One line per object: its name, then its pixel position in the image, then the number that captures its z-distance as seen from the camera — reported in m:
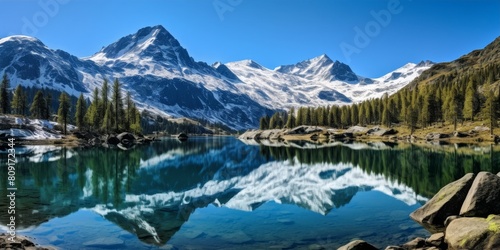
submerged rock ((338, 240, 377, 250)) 15.73
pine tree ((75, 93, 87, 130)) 135.20
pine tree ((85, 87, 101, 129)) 134.50
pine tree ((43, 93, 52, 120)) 144.25
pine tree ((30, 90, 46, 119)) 137.38
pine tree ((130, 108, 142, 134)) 149.88
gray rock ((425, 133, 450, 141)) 125.69
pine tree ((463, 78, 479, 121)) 133.62
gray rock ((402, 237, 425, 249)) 17.36
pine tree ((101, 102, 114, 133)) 128.75
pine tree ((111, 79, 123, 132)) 133.88
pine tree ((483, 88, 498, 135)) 110.06
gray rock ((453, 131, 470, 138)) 120.57
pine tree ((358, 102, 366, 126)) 195.50
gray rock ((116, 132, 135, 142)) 128.79
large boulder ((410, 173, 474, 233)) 22.05
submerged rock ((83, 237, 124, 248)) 18.28
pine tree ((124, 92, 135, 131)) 148.50
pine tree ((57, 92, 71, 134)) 123.23
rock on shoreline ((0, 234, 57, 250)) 15.41
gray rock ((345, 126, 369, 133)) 176.25
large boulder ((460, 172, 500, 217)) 20.11
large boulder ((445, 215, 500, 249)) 15.96
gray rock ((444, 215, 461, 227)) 20.53
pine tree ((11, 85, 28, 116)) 141.25
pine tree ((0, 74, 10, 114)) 137.00
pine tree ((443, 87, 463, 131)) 131.00
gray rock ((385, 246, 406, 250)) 16.20
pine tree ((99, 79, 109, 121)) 136.25
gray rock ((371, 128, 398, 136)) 157.46
